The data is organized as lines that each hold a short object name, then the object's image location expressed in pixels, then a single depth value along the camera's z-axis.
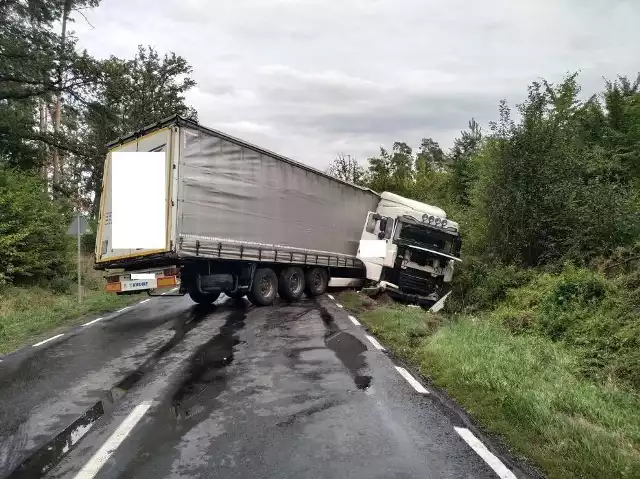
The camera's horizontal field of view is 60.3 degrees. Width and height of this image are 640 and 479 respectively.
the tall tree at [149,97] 33.45
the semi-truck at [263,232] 12.02
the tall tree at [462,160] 29.64
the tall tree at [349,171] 39.62
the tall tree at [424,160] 38.76
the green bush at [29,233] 16.47
